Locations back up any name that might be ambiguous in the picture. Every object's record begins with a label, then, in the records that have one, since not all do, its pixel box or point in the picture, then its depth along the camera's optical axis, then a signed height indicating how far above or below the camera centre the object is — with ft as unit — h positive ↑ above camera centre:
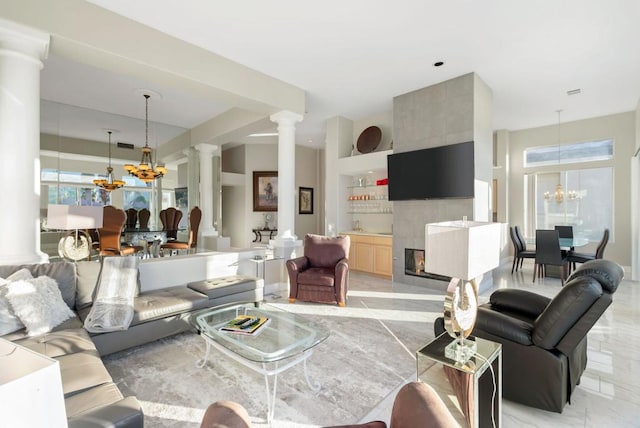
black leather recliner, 6.11 -2.58
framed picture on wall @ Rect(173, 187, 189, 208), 24.88 +1.53
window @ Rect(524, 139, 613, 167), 22.01 +4.63
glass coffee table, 6.61 -2.95
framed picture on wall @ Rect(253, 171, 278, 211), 30.94 +2.49
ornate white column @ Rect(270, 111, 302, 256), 17.07 +1.73
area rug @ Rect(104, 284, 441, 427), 6.60 -4.14
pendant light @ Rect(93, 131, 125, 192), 20.69 +2.18
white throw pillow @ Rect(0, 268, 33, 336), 7.29 -2.43
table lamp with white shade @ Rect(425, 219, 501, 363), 5.25 -0.88
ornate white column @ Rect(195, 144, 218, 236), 24.17 +2.36
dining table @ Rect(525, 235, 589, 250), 17.88 -1.62
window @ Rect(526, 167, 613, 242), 21.99 +1.09
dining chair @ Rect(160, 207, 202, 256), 19.66 -1.42
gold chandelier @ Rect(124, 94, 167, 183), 19.34 +2.90
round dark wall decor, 21.07 +5.21
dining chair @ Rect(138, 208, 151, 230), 22.48 -0.20
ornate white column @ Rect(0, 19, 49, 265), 9.07 +2.38
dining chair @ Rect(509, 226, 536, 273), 20.29 -2.38
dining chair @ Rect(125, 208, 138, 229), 22.13 -0.20
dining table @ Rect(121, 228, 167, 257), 20.11 -1.48
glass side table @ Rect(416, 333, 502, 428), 5.03 -2.88
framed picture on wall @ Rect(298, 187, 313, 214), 31.12 +1.51
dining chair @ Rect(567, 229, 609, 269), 18.02 -2.45
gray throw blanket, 8.38 -2.41
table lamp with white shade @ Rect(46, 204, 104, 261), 10.01 -0.05
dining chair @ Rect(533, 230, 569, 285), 17.62 -2.07
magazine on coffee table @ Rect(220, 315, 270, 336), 7.68 -2.83
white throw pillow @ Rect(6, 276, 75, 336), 7.45 -2.23
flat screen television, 15.38 +2.23
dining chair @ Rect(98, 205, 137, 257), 15.75 -0.81
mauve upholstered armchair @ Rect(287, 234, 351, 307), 13.73 -2.63
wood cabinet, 19.70 -2.62
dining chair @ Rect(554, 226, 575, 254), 20.74 -1.11
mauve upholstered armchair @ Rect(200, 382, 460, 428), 3.38 -2.24
